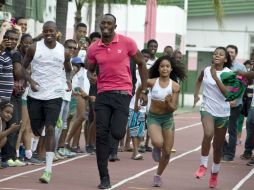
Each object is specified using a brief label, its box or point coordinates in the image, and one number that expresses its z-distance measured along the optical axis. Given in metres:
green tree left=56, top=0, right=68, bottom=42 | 23.66
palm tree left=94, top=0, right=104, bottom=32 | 30.86
